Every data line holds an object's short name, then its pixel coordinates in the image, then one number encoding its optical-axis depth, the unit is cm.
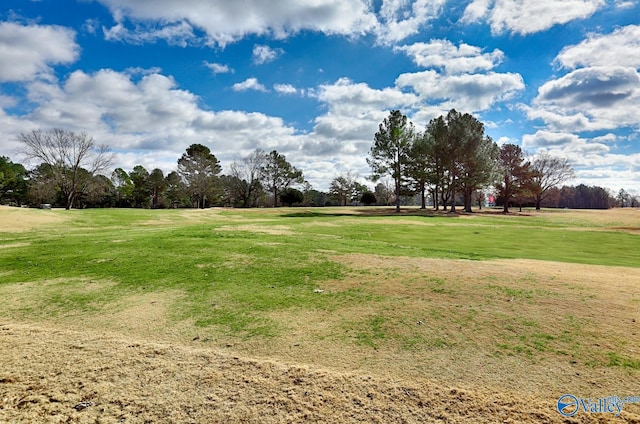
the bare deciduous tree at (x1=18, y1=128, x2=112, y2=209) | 4806
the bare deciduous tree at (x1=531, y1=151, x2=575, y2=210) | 6650
